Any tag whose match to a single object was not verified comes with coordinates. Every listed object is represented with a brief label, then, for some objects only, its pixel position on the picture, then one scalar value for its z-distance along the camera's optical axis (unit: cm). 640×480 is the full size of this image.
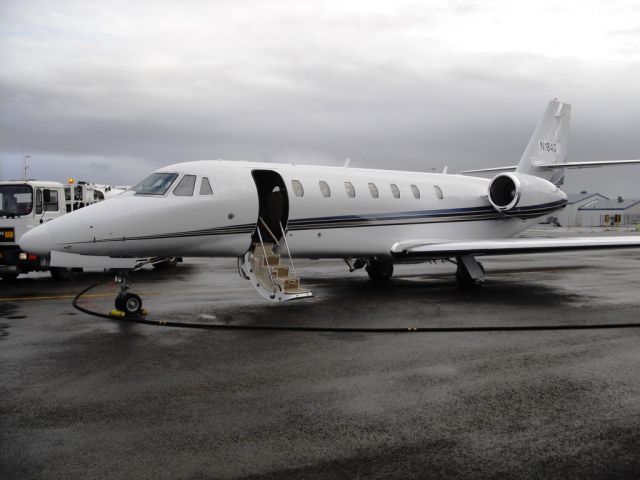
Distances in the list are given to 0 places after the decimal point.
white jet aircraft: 1029
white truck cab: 1619
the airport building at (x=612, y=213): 10444
